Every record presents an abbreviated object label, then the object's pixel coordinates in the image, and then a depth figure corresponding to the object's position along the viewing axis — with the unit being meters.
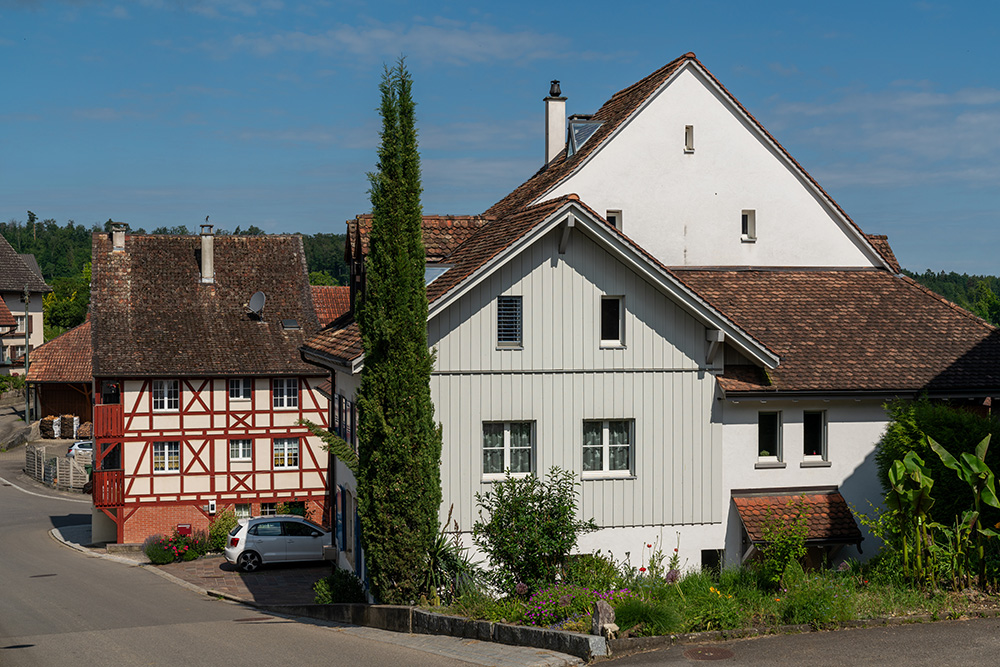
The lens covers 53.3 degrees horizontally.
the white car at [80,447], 46.94
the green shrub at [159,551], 31.28
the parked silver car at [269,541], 29.12
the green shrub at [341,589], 19.12
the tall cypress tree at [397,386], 15.76
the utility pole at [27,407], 55.18
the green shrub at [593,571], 14.12
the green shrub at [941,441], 15.32
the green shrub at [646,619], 12.05
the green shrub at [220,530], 33.44
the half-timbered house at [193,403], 34.28
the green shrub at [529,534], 14.43
